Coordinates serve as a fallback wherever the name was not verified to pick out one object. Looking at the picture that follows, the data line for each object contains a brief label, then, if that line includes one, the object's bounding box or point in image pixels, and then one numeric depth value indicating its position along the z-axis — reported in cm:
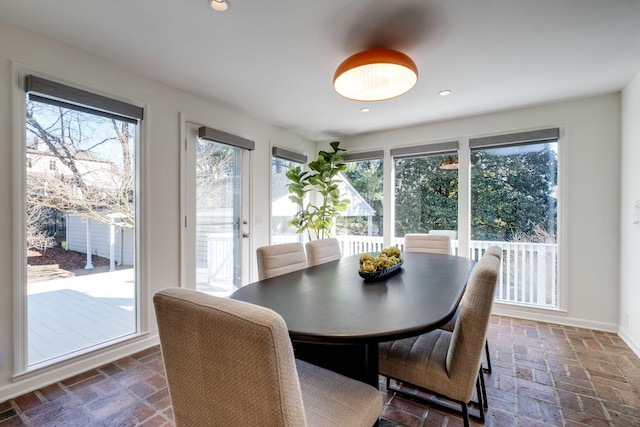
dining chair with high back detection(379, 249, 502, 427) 126
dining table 109
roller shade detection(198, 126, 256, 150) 311
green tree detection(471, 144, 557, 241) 343
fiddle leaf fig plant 429
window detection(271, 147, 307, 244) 418
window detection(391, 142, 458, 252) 392
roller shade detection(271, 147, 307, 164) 409
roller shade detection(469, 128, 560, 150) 330
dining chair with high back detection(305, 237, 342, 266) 262
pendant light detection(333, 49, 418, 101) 176
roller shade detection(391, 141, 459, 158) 384
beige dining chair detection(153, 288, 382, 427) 74
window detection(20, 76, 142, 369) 214
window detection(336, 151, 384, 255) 450
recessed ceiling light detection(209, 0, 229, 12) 171
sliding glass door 310
